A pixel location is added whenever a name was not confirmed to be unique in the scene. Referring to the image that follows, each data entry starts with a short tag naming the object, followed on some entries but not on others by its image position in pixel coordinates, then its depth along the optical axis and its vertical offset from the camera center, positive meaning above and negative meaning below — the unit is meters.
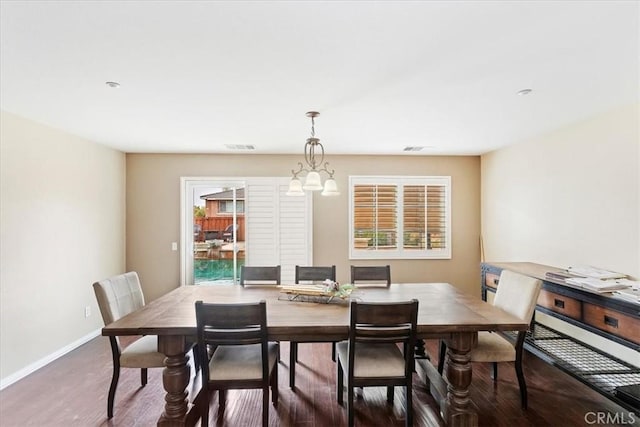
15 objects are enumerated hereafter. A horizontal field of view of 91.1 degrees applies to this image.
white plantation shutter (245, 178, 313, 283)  4.70 -0.13
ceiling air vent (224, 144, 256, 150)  4.15 +0.96
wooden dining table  2.02 -0.73
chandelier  2.67 +0.29
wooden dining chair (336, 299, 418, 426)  1.98 -0.81
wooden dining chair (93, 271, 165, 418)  2.34 -0.99
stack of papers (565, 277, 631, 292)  2.34 -0.53
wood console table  2.12 -0.85
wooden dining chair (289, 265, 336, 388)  3.27 -0.60
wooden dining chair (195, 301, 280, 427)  1.95 -0.81
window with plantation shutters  4.80 -0.02
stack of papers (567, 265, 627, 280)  2.60 -0.50
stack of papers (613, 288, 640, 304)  2.11 -0.55
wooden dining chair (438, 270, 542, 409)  2.38 -0.98
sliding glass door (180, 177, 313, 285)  4.69 -0.08
